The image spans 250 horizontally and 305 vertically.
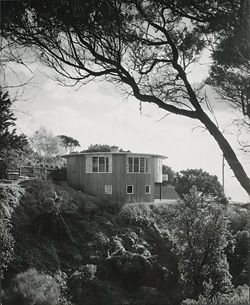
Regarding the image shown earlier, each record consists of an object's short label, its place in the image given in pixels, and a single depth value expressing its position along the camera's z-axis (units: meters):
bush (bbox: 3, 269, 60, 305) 13.61
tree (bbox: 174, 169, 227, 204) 42.71
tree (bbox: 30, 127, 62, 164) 50.44
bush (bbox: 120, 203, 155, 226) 26.72
